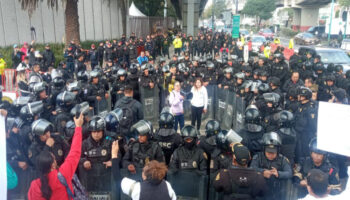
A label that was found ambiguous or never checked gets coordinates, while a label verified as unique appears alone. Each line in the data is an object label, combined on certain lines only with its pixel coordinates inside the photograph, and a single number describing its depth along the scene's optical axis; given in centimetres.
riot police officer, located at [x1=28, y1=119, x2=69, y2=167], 444
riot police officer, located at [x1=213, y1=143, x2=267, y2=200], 352
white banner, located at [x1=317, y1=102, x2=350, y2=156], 422
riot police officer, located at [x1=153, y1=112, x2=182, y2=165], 528
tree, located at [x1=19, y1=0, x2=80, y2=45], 1764
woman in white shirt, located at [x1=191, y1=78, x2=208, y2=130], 816
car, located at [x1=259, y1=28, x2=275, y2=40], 4569
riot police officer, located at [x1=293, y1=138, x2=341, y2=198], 418
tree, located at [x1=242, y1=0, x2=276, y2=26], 7679
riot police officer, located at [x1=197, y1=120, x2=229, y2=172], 475
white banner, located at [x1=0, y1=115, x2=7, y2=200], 377
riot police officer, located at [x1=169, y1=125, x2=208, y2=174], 438
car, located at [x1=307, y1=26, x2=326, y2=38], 4511
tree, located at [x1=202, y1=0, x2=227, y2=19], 11139
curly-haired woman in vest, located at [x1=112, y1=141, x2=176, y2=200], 313
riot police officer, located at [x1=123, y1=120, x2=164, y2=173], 461
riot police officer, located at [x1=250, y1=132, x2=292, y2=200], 413
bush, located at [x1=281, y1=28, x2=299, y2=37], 5859
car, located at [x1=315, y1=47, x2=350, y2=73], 1475
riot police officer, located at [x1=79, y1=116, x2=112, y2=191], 442
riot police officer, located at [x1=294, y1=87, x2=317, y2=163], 610
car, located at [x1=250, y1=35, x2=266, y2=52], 2848
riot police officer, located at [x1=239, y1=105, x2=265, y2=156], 522
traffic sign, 1972
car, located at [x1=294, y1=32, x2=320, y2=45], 3716
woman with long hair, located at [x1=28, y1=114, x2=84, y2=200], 320
